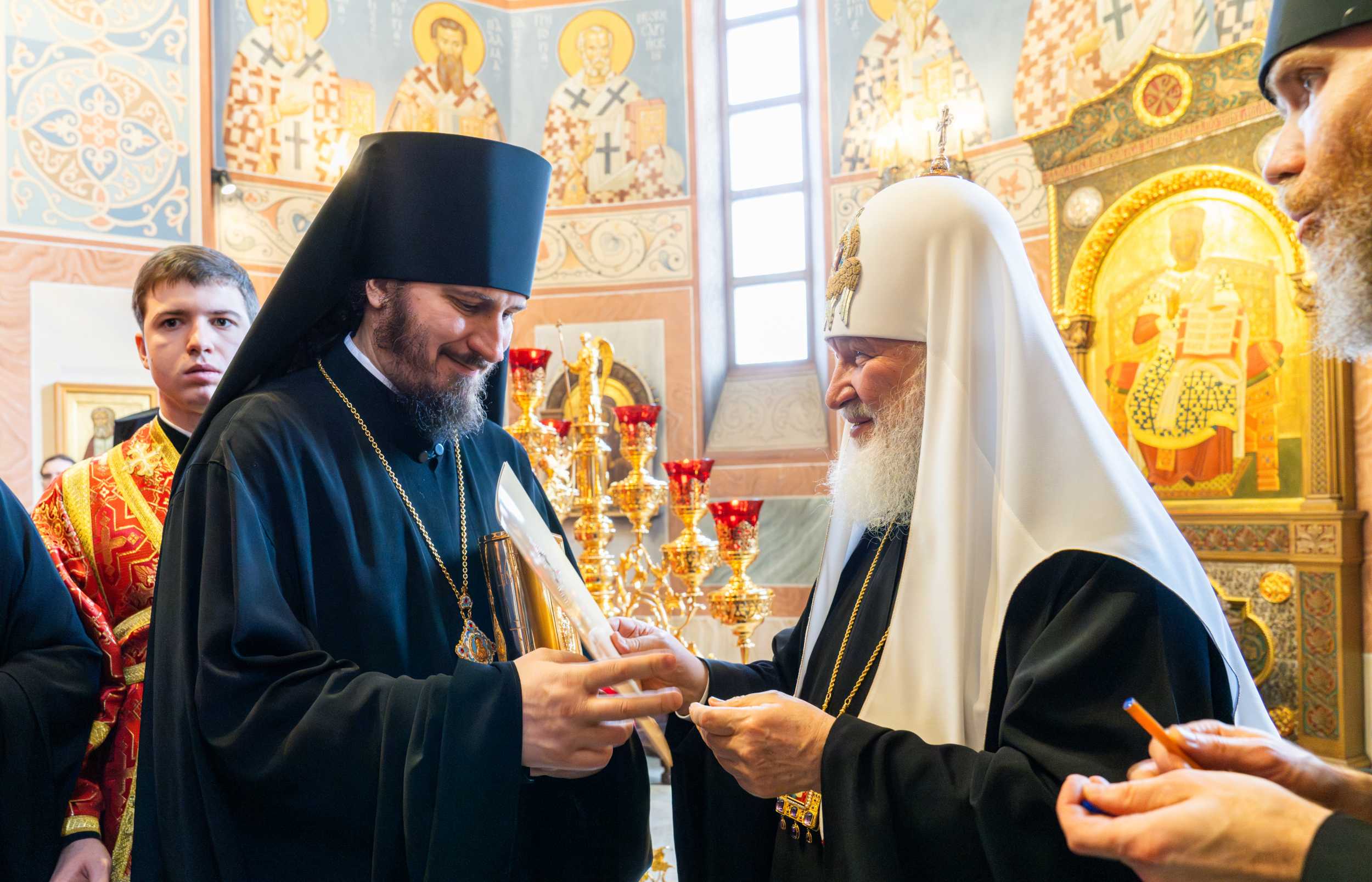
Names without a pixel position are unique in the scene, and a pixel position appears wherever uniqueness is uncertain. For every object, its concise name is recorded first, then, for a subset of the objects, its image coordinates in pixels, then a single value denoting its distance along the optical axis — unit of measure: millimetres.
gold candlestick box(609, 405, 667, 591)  4020
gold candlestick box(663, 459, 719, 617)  3826
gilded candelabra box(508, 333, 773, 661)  3643
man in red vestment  2256
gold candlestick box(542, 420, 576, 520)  4293
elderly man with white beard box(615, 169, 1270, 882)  1614
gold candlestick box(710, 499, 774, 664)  3537
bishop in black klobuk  1779
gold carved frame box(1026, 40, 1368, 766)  5898
